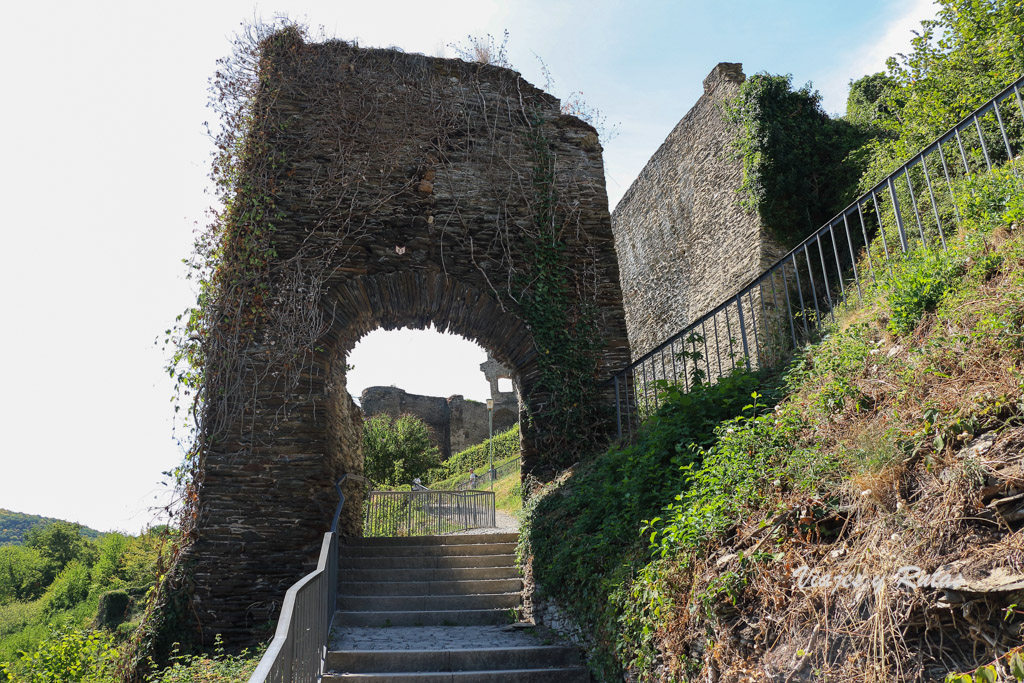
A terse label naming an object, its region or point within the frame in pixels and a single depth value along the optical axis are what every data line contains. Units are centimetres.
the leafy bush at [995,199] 368
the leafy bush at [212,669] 482
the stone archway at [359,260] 697
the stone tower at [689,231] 1342
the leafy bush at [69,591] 2133
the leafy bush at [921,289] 380
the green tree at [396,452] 2195
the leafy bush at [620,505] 430
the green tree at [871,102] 1275
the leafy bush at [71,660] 661
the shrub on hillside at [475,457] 2503
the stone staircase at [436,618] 488
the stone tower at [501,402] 3078
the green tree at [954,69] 957
